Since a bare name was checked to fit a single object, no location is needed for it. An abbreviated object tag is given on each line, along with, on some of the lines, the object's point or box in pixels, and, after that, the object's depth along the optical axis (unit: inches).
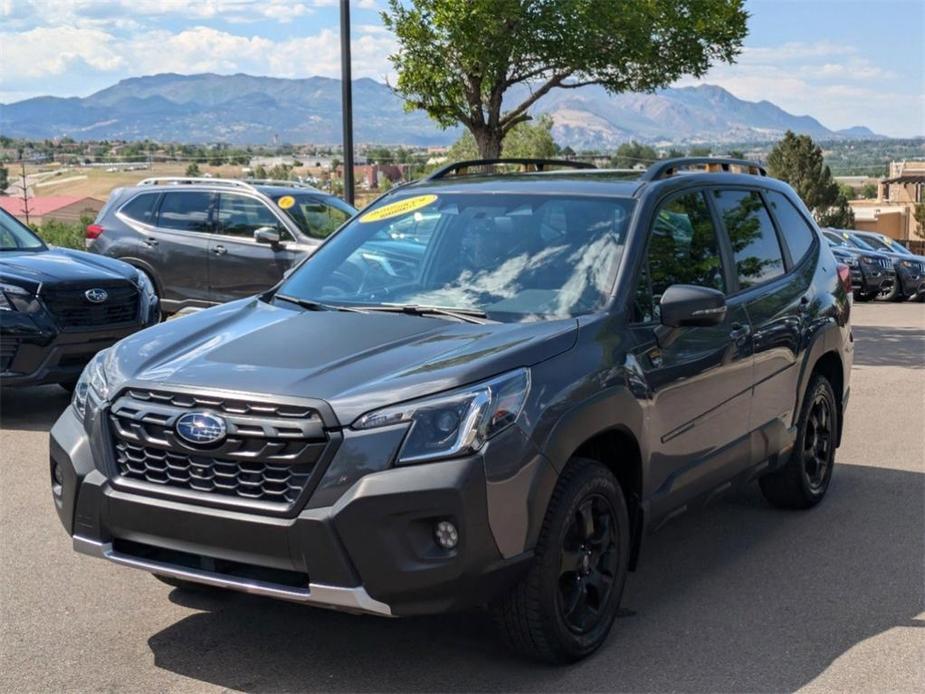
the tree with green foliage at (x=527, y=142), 3764.8
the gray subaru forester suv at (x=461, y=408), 152.3
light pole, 601.3
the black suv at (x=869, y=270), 1136.2
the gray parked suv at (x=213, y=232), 542.6
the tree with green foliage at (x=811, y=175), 3196.4
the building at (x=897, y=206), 3700.8
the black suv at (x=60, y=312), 346.3
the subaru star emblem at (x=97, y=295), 361.7
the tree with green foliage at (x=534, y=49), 573.9
